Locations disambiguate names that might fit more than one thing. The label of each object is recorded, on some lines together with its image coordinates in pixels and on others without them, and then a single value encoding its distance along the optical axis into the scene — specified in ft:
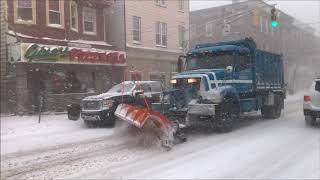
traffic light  84.54
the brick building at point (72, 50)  68.80
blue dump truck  44.24
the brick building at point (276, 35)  157.28
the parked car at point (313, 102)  47.57
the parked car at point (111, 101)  54.95
